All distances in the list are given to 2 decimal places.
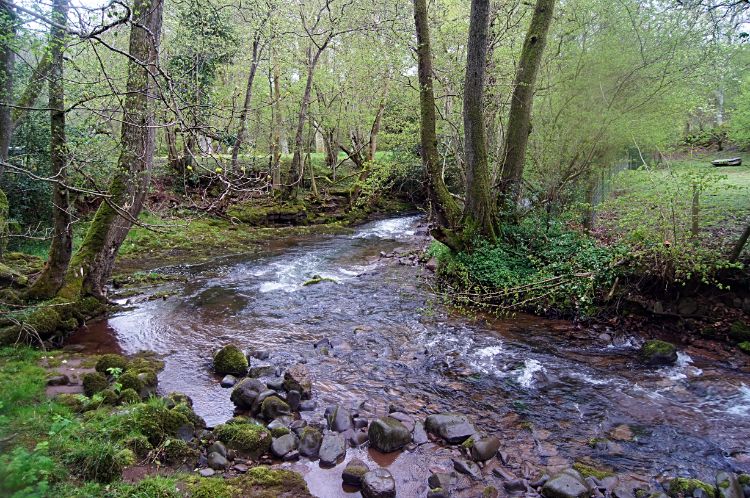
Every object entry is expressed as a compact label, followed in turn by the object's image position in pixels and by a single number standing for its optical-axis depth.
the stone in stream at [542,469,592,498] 3.88
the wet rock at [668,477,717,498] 3.91
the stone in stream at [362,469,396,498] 3.91
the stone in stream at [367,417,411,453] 4.68
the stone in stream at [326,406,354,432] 5.05
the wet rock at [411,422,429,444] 4.84
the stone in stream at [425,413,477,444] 4.83
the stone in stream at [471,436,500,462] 4.51
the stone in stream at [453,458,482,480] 4.27
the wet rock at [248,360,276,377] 6.27
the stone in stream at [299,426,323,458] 4.60
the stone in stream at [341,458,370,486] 4.14
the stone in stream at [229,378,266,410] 5.47
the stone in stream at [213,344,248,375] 6.36
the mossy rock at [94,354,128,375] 5.91
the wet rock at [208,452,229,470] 4.19
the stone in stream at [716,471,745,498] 3.88
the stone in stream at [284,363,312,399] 5.80
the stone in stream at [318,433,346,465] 4.48
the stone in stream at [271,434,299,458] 4.55
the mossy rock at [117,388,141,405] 4.94
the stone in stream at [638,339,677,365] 6.38
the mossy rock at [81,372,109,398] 5.30
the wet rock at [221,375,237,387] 6.04
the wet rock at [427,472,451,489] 4.09
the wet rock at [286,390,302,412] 5.51
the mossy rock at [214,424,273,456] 4.52
